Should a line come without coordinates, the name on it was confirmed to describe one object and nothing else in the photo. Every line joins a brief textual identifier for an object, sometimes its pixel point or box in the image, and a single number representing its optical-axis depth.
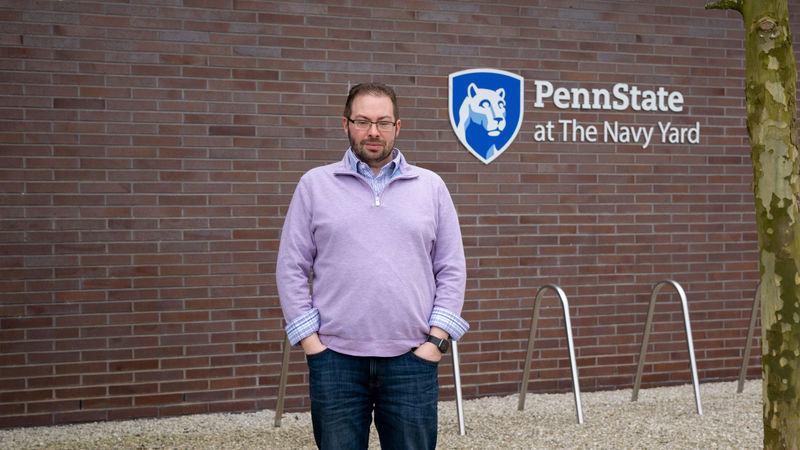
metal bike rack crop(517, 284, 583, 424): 5.04
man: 2.76
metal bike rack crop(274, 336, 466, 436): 4.87
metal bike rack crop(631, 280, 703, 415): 5.37
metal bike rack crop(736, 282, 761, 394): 5.95
